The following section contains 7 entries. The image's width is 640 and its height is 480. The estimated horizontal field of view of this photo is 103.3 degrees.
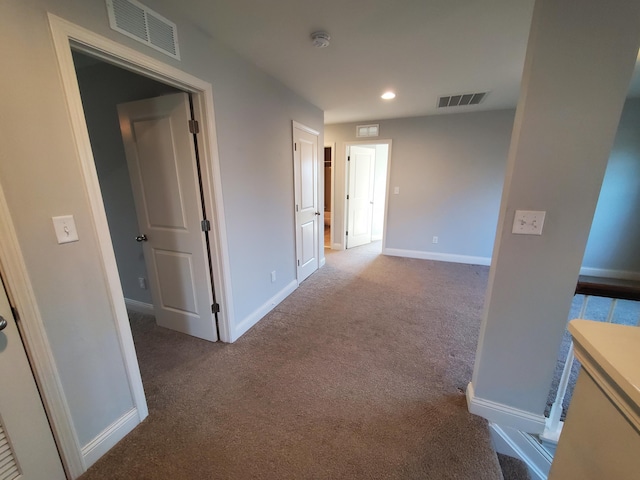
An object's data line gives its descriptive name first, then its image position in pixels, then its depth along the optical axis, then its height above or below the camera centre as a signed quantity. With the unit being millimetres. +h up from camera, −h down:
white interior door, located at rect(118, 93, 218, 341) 1841 -198
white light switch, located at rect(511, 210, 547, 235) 1230 -204
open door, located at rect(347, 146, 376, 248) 4758 -274
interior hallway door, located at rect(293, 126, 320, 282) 3064 -235
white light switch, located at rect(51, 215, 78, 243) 1079 -197
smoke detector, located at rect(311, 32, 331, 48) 1685 +940
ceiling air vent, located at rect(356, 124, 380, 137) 4285 +833
